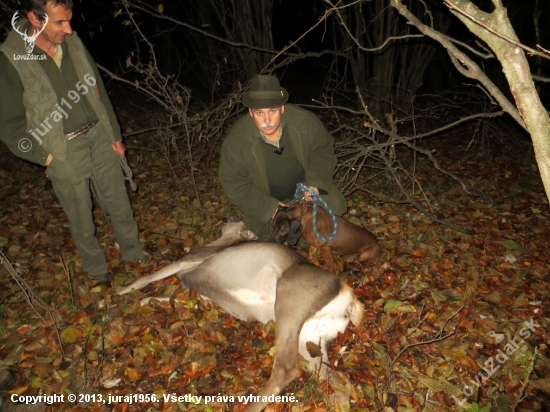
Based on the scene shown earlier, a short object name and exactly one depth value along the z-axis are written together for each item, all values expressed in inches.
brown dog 141.2
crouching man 135.4
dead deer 106.3
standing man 106.7
